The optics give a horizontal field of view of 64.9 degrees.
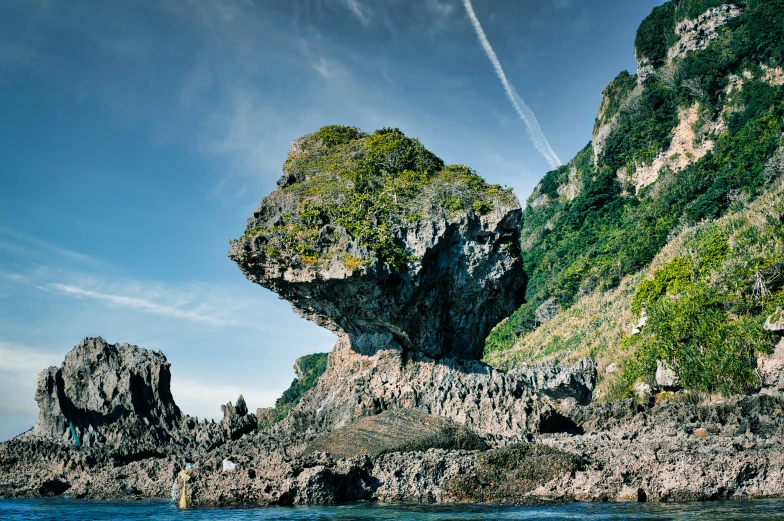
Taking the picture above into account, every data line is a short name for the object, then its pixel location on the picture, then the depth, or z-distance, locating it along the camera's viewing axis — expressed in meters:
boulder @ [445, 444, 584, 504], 13.14
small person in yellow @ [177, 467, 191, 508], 13.39
